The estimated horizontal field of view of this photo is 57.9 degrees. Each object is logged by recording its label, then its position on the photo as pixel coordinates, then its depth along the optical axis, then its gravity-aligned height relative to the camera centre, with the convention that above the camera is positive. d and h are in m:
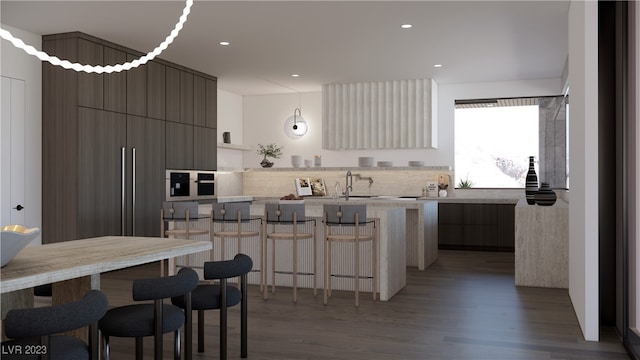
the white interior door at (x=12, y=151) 6.08 +0.29
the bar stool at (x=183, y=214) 5.74 -0.36
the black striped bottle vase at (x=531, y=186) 6.12 -0.08
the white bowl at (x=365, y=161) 9.39 +0.28
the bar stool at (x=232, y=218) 5.52 -0.39
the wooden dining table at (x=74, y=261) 2.21 -0.36
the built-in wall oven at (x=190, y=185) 7.95 -0.10
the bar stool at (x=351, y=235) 5.09 -0.51
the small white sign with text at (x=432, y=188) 9.36 -0.16
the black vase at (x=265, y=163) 10.08 +0.26
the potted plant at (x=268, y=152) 10.10 +0.46
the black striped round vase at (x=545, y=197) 6.02 -0.20
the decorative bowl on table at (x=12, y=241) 2.24 -0.25
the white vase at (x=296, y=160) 9.65 +0.30
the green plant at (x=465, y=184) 9.62 -0.10
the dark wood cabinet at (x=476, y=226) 8.84 -0.74
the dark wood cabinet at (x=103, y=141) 6.43 +0.44
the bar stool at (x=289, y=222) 5.32 -0.41
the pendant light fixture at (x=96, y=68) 2.61 +0.61
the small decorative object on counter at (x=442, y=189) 9.32 -0.18
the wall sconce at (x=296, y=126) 10.05 +0.92
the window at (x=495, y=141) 9.38 +0.62
